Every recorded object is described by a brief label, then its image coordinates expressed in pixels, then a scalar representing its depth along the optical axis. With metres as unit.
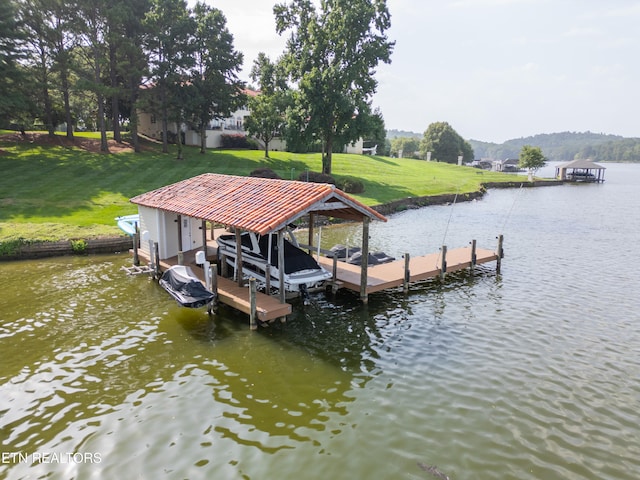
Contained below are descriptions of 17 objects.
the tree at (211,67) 48.47
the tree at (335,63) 42.53
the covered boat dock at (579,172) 85.75
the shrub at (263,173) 38.91
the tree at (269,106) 49.06
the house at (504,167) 114.14
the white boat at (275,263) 16.47
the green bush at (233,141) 64.00
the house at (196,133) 61.91
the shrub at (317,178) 39.84
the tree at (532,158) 86.94
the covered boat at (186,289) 14.71
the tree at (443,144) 120.75
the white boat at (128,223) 24.16
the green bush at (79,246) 23.70
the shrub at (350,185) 43.44
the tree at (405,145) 153.62
